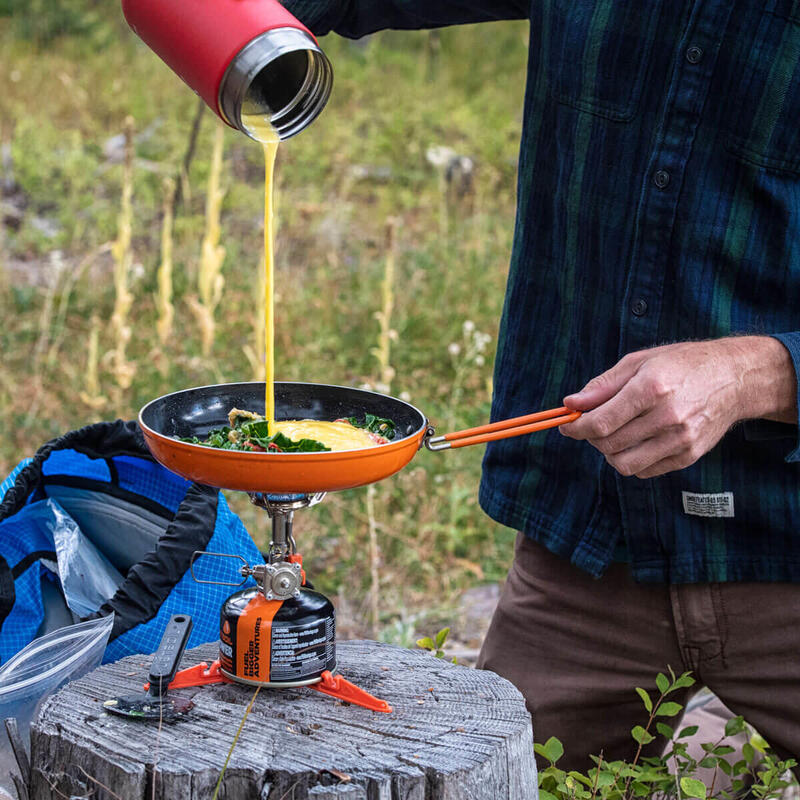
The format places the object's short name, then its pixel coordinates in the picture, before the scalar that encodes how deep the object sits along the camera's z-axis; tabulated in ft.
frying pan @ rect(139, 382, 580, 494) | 4.49
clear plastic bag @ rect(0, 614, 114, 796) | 5.16
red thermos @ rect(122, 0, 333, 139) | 4.55
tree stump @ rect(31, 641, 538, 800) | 4.53
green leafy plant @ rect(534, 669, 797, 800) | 5.13
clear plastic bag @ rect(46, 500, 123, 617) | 5.77
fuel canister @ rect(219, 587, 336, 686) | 4.75
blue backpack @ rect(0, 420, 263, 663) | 5.41
